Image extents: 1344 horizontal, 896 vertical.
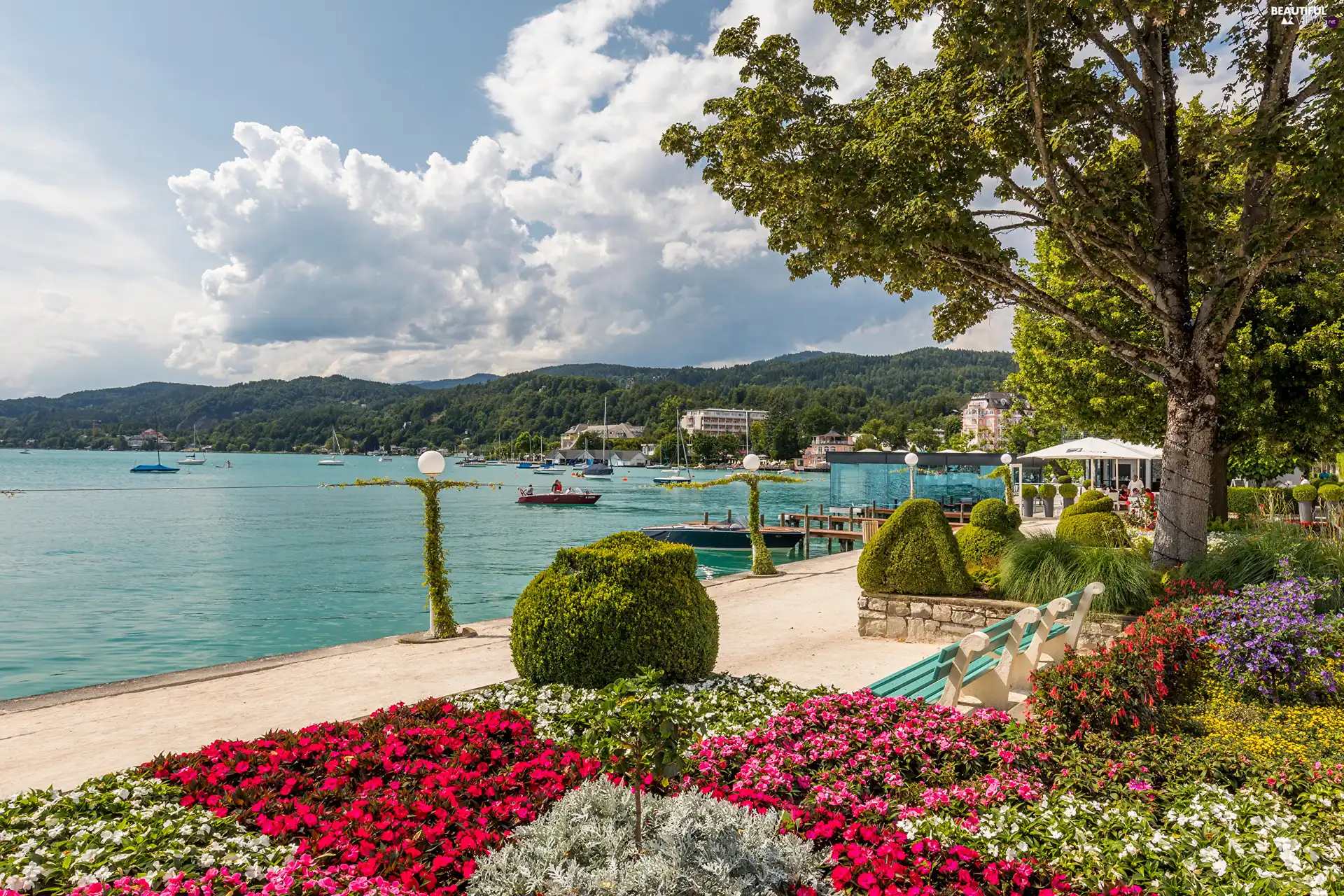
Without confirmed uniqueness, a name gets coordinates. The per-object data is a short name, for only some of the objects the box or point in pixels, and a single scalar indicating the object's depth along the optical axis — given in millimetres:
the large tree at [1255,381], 11422
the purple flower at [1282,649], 5082
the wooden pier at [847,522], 25695
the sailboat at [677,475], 101762
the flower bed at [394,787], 3029
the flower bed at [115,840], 2836
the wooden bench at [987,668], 4852
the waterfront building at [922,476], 30484
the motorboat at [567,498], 55969
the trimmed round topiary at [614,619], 5586
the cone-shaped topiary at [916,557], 8500
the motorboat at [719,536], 28188
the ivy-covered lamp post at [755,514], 14209
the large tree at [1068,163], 7125
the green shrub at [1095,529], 10516
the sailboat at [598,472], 105312
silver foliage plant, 2461
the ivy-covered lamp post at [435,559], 9547
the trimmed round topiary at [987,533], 9633
